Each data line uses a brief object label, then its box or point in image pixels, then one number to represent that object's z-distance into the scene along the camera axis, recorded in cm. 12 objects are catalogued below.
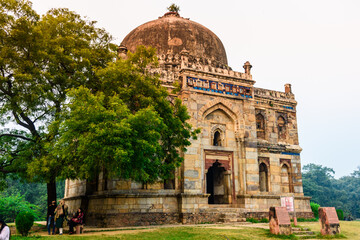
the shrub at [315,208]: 2500
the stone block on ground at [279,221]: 1112
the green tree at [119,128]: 1142
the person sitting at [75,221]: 1198
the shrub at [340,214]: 2271
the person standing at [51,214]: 1257
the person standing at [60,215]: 1191
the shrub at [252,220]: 1718
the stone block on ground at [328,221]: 1183
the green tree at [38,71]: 1295
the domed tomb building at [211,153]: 1588
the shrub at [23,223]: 1067
